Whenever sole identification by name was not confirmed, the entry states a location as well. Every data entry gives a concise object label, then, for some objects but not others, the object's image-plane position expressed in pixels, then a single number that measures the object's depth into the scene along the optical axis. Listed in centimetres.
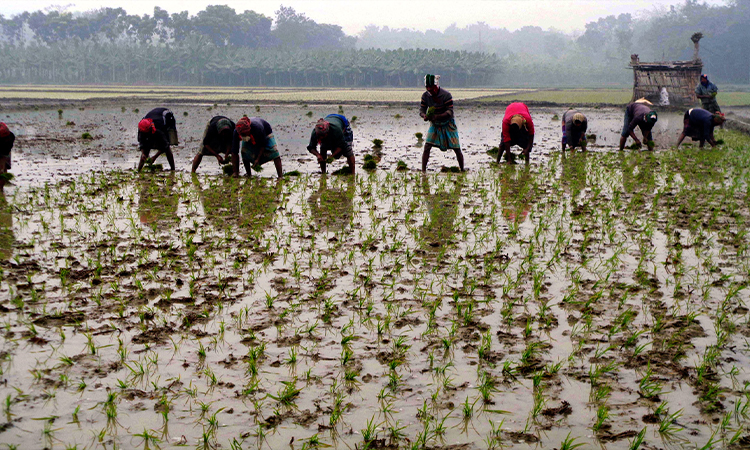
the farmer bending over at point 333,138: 1070
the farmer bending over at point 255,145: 1058
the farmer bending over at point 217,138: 1098
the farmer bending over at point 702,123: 1448
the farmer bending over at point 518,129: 1199
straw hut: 3197
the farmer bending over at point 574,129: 1375
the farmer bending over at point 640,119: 1363
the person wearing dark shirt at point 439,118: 1113
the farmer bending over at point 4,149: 914
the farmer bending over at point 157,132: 1114
